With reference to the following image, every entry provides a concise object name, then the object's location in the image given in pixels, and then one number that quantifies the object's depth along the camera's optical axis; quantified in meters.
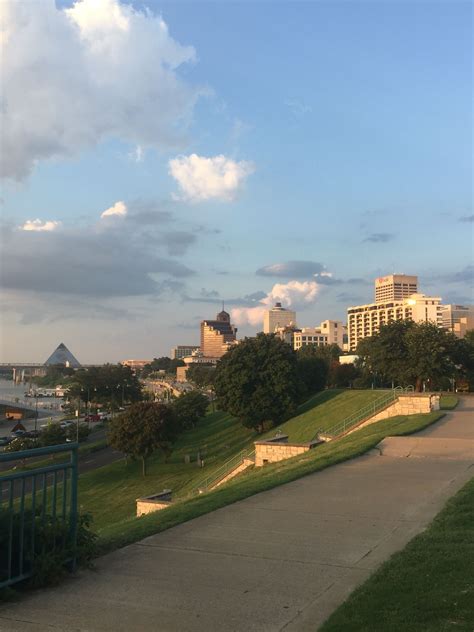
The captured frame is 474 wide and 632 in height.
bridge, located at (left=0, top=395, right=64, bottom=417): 107.78
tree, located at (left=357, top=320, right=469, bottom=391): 38.66
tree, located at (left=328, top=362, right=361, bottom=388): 71.06
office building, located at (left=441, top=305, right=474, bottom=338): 177.66
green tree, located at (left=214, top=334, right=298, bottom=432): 44.34
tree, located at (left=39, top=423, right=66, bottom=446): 48.91
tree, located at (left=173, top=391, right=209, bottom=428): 53.36
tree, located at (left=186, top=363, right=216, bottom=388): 121.93
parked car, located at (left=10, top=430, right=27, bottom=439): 58.78
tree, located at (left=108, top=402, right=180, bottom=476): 37.94
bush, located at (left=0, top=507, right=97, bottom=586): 4.81
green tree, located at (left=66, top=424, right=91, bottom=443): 54.06
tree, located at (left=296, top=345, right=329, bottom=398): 58.09
